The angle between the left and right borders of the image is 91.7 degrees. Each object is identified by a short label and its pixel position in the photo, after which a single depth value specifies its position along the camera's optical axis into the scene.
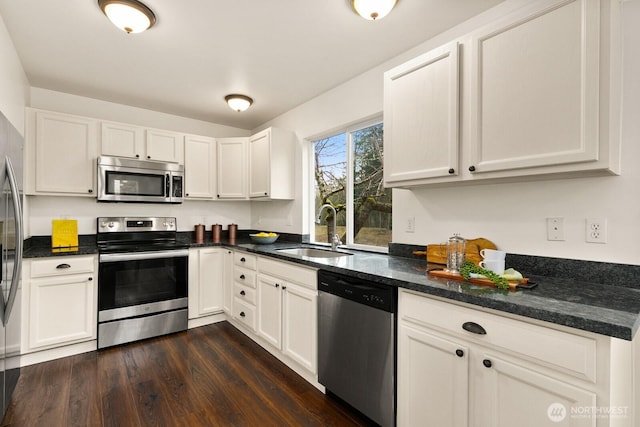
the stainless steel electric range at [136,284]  2.82
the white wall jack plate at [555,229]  1.60
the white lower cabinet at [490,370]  1.02
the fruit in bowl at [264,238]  3.47
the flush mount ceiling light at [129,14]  1.83
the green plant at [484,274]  1.37
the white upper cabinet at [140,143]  3.21
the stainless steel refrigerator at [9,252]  1.66
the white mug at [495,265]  1.51
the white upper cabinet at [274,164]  3.52
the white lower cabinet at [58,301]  2.51
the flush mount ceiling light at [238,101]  3.25
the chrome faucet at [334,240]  2.82
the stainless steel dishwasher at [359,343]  1.63
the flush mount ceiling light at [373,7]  1.76
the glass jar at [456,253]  1.71
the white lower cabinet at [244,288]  2.90
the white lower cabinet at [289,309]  2.17
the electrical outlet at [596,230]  1.48
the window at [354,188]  2.73
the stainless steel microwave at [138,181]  3.13
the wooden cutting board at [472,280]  1.40
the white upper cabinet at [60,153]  2.84
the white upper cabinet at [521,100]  1.26
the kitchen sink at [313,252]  2.75
